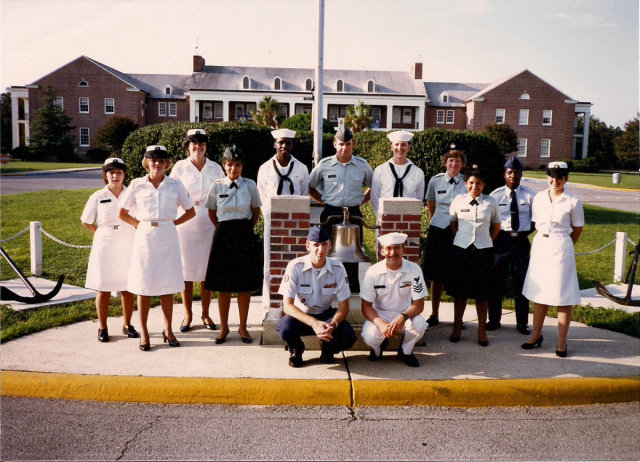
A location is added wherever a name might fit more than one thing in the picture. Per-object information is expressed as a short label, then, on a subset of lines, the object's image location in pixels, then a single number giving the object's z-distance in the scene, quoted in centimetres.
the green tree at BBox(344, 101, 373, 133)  5597
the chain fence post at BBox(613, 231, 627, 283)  945
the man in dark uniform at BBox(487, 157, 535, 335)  661
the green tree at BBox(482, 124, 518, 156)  5075
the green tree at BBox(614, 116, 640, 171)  5372
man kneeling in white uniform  528
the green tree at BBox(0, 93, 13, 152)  6131
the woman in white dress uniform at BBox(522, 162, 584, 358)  575
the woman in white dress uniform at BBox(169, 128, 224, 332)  661
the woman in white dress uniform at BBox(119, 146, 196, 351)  578
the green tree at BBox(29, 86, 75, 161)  5103
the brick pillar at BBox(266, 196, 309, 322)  577
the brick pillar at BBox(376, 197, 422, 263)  580
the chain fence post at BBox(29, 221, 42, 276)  897
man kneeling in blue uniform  518
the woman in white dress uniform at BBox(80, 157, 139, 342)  600
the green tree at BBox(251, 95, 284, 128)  5619
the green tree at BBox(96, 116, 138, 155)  4897
